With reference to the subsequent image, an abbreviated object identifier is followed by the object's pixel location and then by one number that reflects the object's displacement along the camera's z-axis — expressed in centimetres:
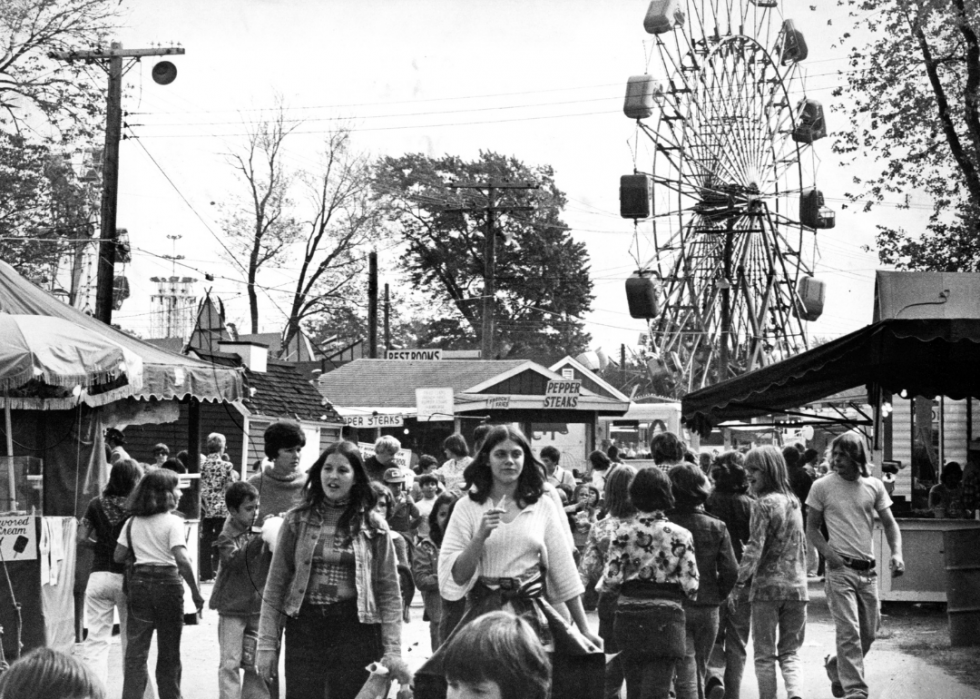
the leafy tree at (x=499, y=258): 7006
